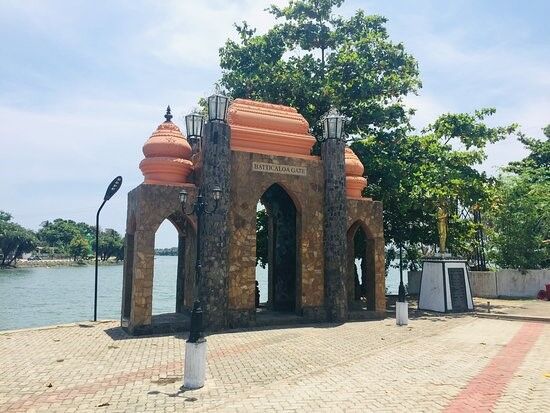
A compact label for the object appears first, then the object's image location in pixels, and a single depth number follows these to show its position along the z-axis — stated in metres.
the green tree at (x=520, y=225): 26.92
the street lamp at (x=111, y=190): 16.81
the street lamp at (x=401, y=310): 15.33
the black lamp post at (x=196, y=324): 8.09
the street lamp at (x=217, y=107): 14.51
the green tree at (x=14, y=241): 86.44
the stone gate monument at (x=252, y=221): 13.89
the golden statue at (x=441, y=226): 19.73
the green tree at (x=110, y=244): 114.75
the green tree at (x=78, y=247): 114.81
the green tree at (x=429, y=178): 21.00
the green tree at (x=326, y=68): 22.14
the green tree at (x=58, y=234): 121.25
